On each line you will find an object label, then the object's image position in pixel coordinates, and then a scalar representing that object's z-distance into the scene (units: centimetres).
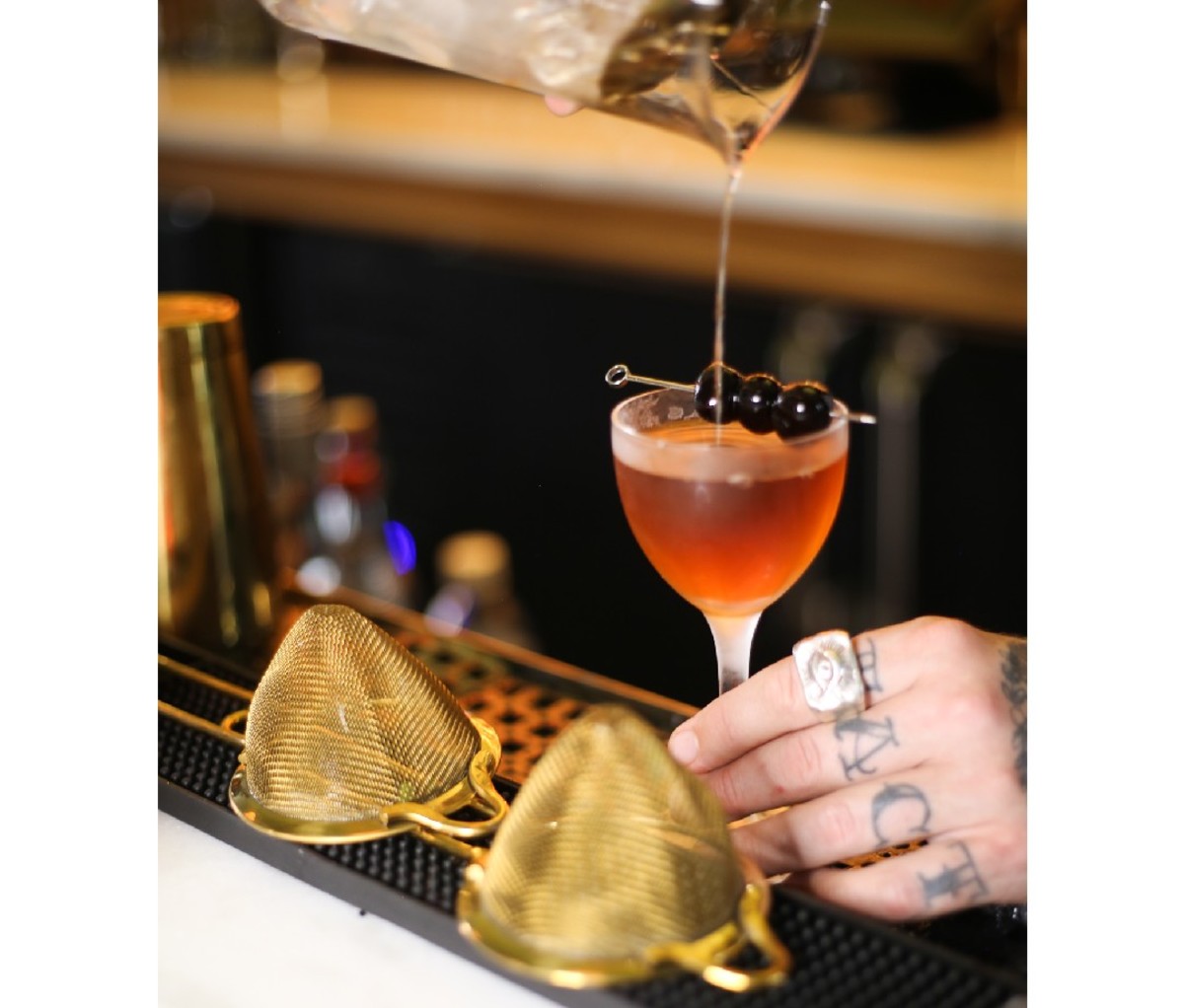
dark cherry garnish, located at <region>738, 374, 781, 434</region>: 77
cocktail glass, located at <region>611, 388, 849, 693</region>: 74
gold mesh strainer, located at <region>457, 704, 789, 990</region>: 63
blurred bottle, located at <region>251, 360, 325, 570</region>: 177
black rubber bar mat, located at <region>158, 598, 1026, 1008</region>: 63
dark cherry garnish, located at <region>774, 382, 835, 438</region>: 76
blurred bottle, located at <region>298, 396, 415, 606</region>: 180
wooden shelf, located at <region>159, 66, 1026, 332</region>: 212
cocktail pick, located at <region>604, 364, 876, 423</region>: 77
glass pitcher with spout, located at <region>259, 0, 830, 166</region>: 69
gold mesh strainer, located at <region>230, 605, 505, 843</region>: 75
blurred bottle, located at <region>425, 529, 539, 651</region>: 187
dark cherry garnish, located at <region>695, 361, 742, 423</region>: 78
